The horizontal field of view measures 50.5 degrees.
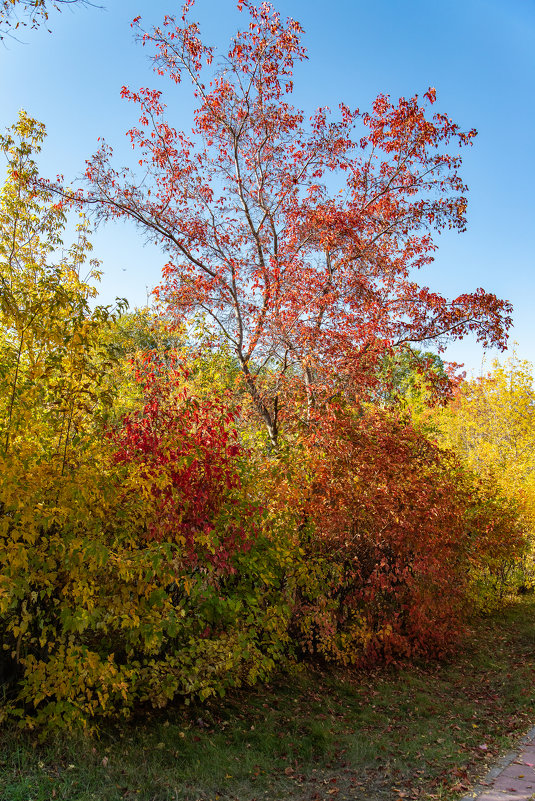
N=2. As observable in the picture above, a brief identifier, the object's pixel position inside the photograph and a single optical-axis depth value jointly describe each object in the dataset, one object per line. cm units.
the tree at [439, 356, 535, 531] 1341
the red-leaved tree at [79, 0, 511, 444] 951
